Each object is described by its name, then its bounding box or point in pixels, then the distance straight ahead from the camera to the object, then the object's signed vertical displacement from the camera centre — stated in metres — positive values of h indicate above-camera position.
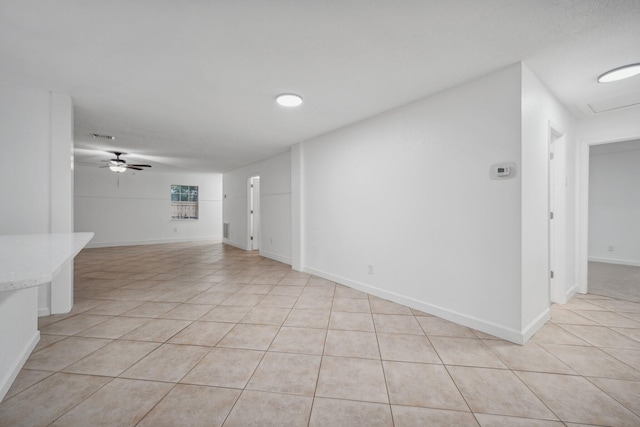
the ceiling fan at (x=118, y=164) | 5.70 +1.09
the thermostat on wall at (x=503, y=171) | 2.21 +0.38
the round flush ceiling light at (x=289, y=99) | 2.80 +1.28
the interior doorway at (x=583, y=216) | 3.50 -0.04
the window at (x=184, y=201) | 9.36 +0.42
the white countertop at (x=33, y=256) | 0.89 -0.21
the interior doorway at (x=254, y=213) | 7.42 +0.00
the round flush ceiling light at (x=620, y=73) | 2.22 +1.26
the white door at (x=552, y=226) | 3.07 -0.15
